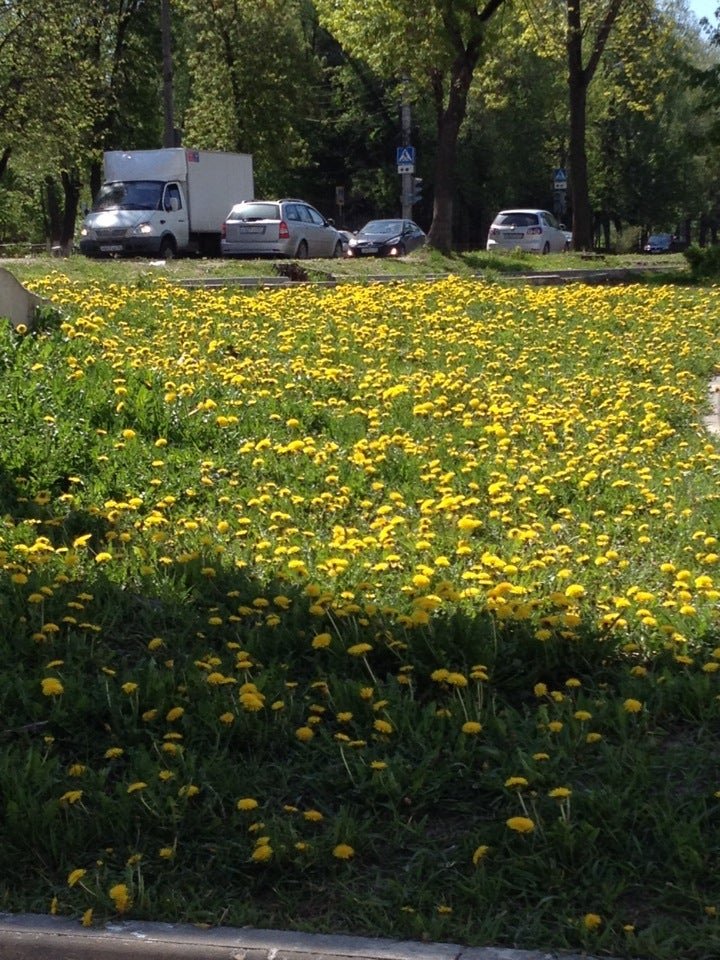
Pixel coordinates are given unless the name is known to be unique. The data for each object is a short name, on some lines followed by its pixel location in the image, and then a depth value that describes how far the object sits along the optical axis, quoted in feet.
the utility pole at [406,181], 134.31
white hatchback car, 128.26
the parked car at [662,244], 217.72
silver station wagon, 95.25
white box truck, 89.56
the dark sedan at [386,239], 122.93
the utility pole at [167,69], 109.50
